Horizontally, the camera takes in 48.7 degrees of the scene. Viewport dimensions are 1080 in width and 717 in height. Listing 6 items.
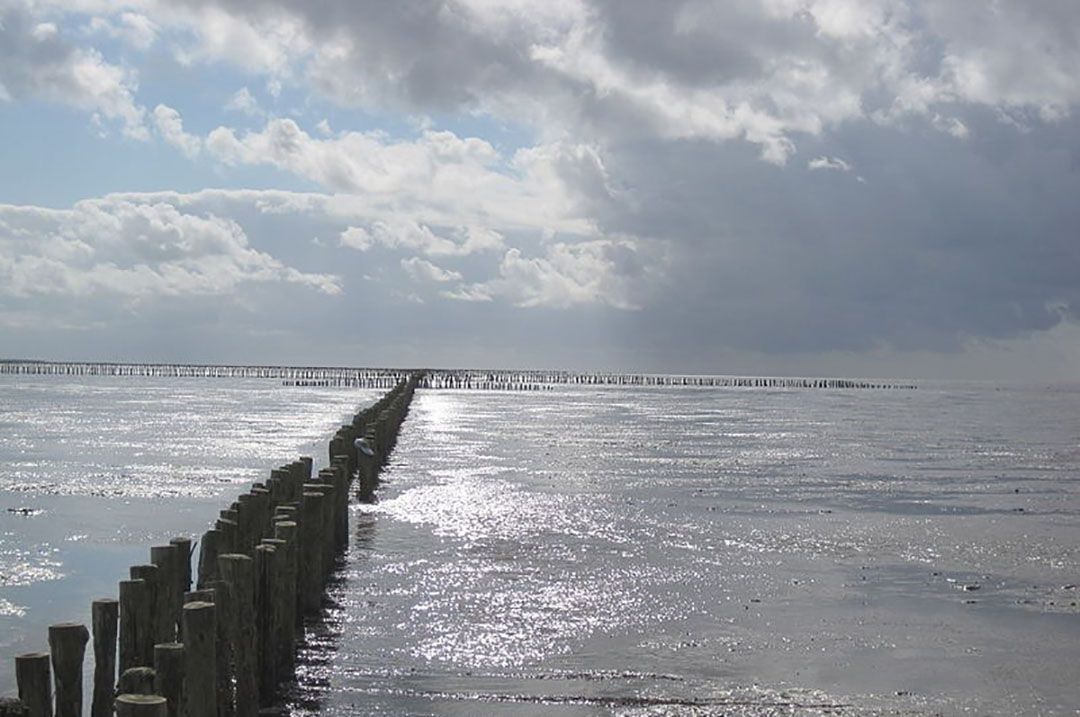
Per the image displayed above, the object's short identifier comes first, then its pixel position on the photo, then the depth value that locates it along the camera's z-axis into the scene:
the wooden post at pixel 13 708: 6.43
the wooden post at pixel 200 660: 7.14
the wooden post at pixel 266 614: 9.03
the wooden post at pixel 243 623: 8.34
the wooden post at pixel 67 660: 7.16
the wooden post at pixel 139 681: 6.74
